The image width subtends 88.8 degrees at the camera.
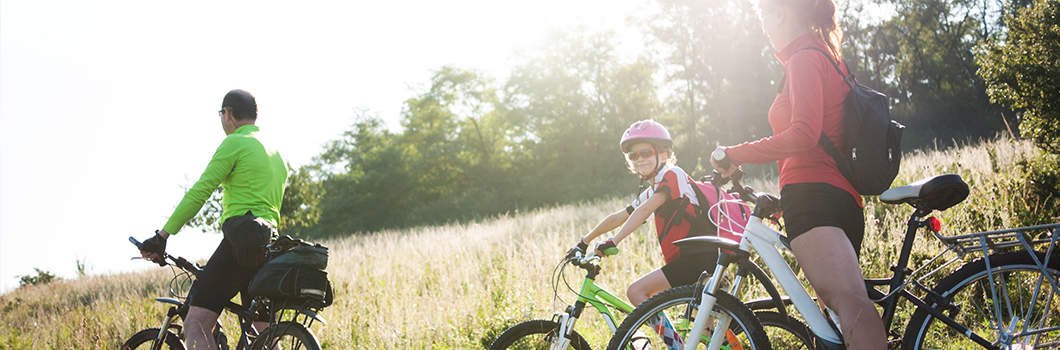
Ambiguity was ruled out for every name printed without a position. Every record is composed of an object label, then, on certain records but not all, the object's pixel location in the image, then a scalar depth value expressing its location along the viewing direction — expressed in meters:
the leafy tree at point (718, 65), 30.11
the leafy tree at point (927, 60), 29.80
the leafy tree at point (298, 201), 18.98
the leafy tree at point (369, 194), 38.75
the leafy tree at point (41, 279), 18.48
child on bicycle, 2.99
